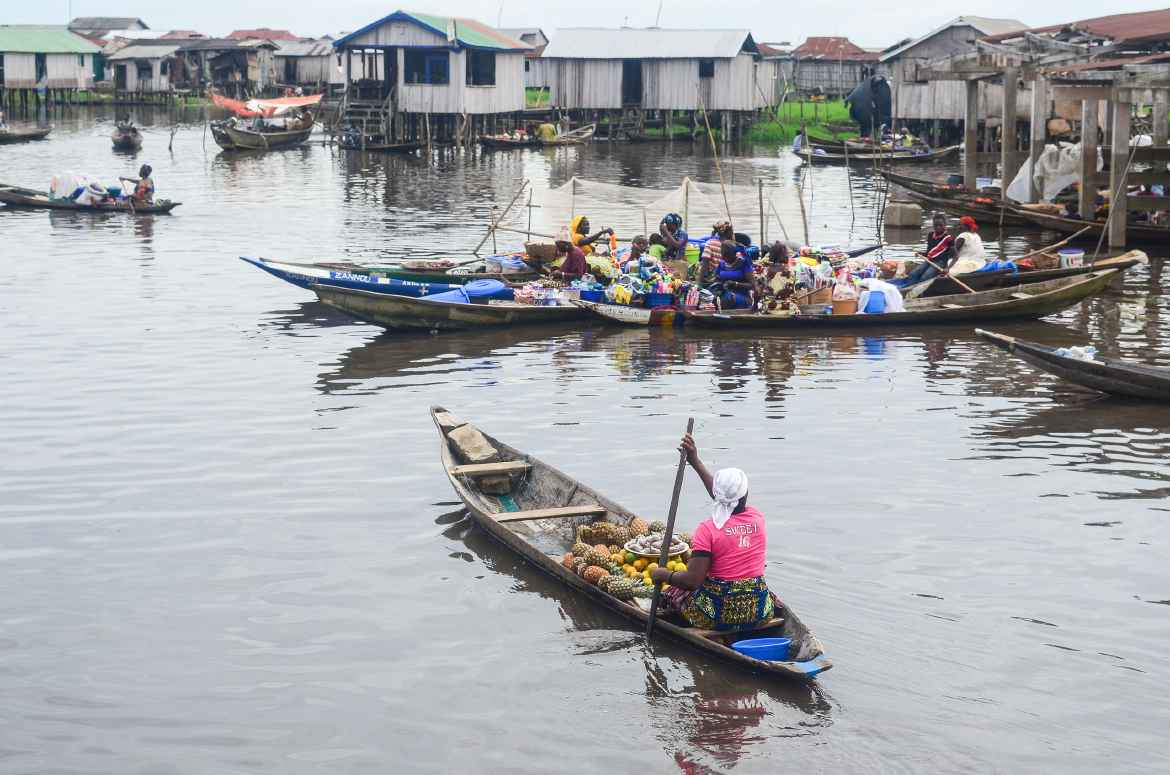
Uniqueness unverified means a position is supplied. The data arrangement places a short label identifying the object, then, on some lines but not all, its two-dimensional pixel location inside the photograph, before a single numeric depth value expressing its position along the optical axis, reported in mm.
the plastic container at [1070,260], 18344
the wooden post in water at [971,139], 28172
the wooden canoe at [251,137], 46812
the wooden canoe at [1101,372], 12156
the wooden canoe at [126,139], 44188
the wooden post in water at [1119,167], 20750
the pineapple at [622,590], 7684
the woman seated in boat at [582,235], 18125
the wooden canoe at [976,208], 24666
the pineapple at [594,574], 7793
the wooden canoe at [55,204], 27391
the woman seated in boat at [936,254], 17359
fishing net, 20609
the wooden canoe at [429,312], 15484
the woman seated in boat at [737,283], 16297
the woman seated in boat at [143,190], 27250
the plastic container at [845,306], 16109
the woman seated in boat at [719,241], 16516
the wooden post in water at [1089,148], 21953
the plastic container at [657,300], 16438
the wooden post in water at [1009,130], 25891
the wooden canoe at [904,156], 41656
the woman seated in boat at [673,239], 17609
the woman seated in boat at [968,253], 17516
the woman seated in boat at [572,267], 17094
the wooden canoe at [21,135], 48781
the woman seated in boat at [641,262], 16688
